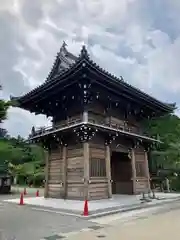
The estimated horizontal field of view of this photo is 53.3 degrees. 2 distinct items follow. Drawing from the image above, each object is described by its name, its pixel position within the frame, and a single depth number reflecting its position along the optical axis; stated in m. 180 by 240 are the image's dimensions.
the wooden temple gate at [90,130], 10.95
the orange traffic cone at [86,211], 7.58
